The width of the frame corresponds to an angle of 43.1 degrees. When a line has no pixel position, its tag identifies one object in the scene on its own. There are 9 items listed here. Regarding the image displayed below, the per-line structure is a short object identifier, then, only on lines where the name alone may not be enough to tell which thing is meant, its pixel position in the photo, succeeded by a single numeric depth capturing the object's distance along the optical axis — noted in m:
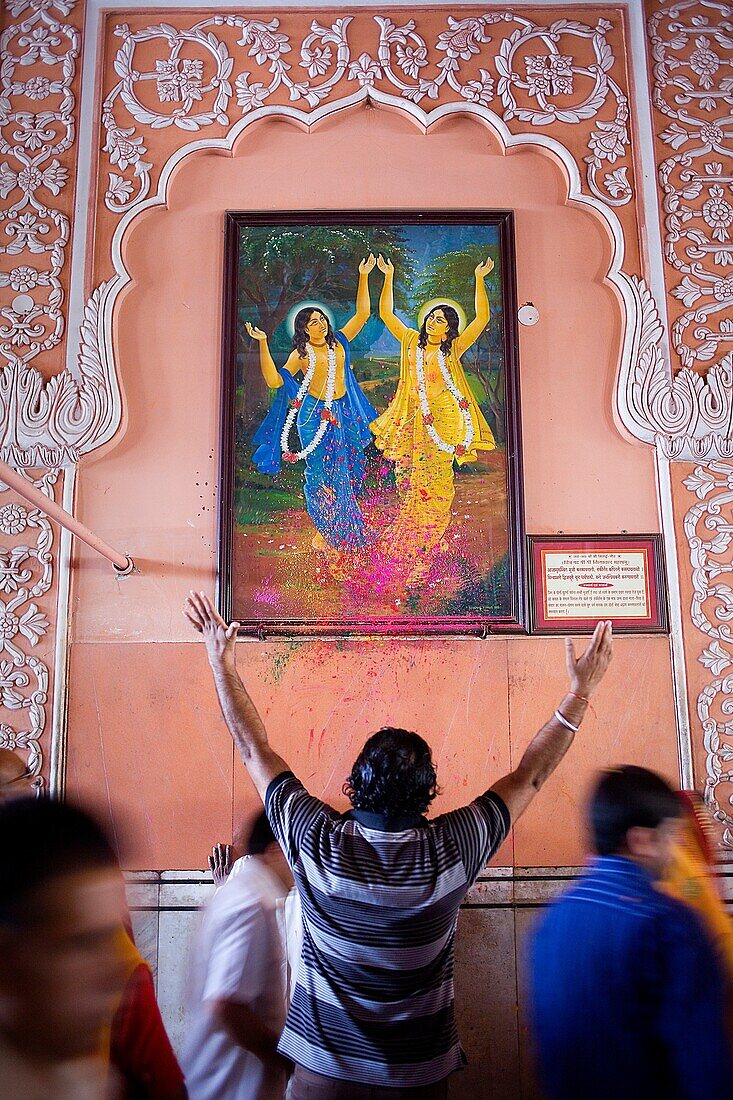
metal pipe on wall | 2.91
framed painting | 3.57
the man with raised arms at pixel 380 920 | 1.86
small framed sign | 3.55
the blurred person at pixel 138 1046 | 1.35
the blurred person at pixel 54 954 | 1.24
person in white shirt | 2.03
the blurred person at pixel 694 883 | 1.72
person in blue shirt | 1.58
